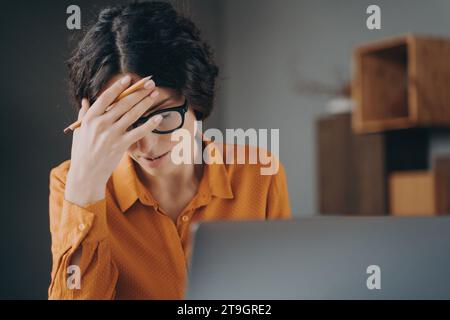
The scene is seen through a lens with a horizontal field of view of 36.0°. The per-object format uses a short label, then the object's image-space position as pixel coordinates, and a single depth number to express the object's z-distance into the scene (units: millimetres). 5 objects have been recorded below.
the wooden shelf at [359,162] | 3115
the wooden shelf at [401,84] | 2844
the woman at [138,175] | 1026
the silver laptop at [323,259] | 815
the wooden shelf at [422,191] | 2857
